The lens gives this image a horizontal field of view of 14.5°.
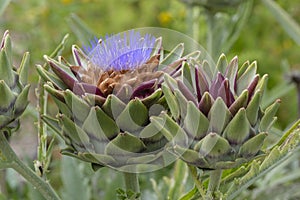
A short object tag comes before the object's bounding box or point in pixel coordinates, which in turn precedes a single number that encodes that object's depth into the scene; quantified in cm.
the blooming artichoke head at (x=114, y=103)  74
